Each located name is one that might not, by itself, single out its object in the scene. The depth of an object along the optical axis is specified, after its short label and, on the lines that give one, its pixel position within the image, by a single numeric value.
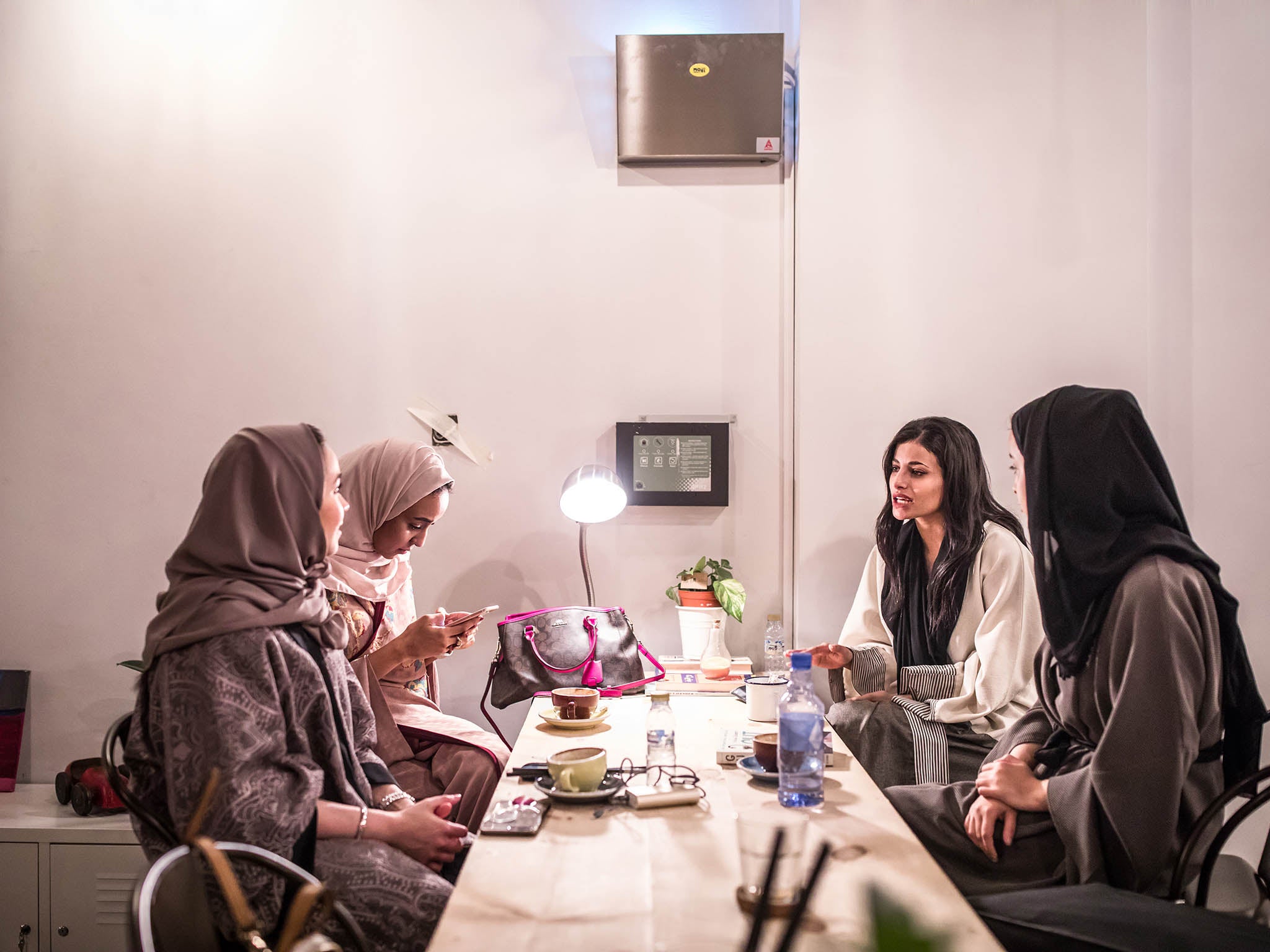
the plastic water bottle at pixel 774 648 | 3.08
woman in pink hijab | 2.38
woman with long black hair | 2.53
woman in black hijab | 1.61
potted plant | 3.11
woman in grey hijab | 1.46
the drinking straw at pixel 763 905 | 0.72
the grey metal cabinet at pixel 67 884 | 2.80
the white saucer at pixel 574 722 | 2.15
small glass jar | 2.81
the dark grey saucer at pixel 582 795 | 1.57
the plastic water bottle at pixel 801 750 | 1.60
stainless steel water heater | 3.36
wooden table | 1.10
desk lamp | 3.10
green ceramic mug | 1.59
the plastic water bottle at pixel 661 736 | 1.83
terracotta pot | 3.17
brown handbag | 2.81
